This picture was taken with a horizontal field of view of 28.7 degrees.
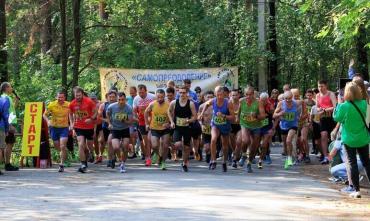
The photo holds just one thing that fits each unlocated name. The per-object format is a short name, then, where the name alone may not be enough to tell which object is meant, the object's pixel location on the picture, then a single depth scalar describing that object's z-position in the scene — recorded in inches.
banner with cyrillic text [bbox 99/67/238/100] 933.2
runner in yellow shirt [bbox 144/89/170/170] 645.9
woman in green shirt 465.1
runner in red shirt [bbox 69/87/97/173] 642.2
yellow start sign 677.9
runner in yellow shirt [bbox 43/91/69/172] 660.7
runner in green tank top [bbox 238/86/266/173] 635.5
